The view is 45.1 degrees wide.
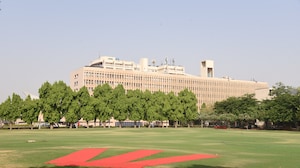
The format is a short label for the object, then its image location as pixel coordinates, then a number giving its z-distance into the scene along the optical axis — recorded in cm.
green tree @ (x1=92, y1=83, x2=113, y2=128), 11294
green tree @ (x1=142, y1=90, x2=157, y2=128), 12269
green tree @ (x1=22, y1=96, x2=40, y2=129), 10238
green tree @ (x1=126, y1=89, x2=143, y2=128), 11988
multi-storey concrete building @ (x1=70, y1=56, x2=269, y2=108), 18238
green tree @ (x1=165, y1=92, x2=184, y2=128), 12611
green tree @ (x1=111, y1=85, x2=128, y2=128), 11664
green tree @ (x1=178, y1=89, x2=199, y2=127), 12900
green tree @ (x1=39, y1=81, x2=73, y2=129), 10417
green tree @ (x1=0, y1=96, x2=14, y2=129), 10406
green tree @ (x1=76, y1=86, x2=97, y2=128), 10981
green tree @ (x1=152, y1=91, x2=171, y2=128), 12506
